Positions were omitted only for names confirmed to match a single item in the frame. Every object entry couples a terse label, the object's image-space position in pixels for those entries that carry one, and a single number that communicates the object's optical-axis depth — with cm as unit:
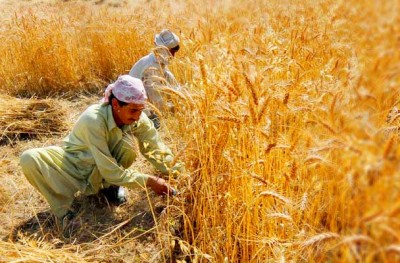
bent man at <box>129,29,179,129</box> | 370
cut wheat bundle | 364
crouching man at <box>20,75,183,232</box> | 222
